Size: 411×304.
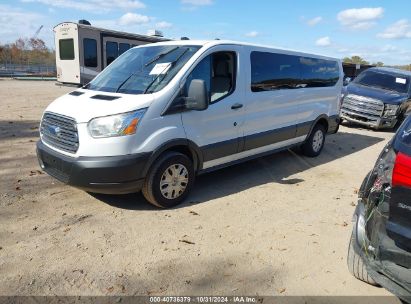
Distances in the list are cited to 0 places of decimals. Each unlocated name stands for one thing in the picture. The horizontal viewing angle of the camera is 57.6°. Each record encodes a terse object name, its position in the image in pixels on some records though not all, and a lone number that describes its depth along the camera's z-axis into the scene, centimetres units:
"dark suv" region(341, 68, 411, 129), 1112
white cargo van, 421
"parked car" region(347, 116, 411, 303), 240
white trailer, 1645
